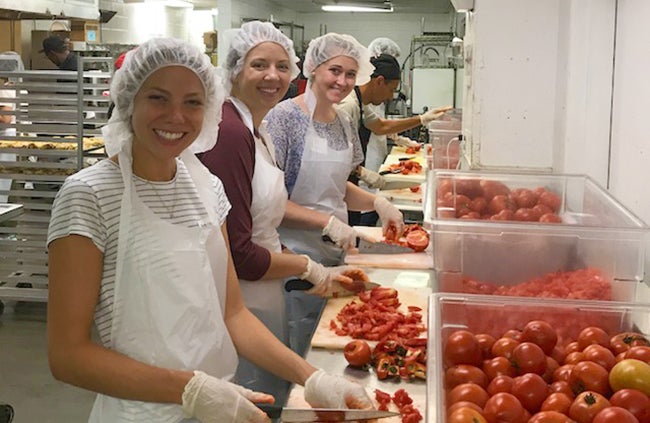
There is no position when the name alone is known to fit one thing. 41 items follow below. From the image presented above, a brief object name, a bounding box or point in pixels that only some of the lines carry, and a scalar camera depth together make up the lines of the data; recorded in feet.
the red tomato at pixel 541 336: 6.24
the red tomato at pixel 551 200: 10.64
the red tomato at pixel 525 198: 10.62
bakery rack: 18.02
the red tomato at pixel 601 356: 5.84
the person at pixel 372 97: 17.95
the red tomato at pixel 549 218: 9.70
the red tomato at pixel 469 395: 5.18
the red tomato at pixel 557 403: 5.15
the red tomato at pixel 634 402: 5.04
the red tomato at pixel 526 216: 10.05
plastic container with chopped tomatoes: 7.87
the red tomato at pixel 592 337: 6.29
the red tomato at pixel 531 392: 5.35
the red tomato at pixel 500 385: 5.46
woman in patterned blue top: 11.47
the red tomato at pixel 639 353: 5.77
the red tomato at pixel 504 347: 6.05
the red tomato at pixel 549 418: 4.85
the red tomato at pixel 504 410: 5.01
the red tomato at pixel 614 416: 4.80
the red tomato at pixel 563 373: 5.74
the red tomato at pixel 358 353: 7.47
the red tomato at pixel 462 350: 5.86
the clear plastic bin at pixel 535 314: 6.47
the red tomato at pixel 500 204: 10.55
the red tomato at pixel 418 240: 12.37
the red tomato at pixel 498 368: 5.83
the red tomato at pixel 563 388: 5.51
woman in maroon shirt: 8.46
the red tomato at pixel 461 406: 4.89
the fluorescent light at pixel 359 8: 35.45
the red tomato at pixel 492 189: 10.96
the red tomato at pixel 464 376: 5.56
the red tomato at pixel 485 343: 6.15
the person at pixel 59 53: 23.15
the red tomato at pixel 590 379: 5.53
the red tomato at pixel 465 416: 4.69
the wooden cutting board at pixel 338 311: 8.13
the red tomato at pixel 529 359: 5.85
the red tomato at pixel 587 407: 5.01
